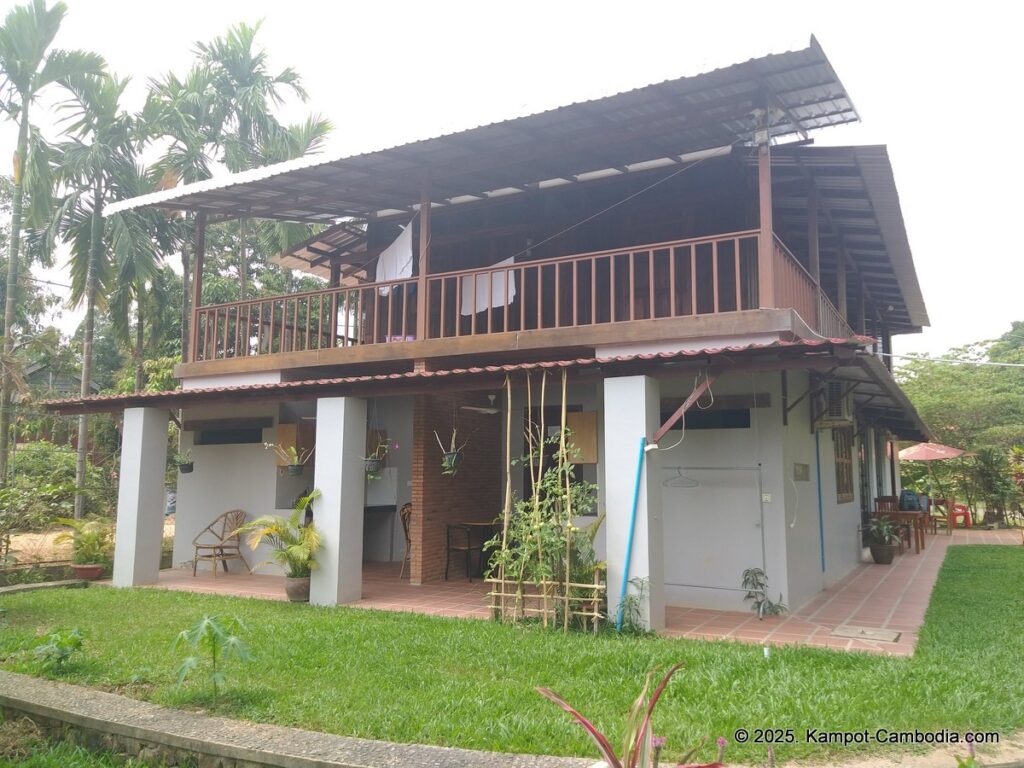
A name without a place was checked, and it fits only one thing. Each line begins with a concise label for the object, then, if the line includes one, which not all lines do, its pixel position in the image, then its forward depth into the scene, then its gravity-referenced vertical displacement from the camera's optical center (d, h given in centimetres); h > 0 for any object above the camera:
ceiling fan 1066 +104
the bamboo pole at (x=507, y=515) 739 -31
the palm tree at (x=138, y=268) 1530 +429
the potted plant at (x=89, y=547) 1067 -93
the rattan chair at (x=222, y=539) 1154 -88
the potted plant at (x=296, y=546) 863 -72
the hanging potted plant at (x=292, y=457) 1056 +37
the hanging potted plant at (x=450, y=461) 873 +25
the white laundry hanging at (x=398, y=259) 1099 +323
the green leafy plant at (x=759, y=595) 799 -115
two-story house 784 +168
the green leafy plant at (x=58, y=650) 568 -125
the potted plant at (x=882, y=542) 1273 -94
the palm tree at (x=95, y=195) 1466 +565
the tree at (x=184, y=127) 1580 +745
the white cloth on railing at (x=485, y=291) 1007 +260
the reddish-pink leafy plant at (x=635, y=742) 279 -96
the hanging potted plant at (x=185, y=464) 1223 +29
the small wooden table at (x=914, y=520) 1426 -65
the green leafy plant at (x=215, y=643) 466 -101
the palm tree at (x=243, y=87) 1764 +921
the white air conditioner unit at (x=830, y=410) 961 +97
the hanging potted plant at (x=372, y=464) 946 +23
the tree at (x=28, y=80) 1280 +680
